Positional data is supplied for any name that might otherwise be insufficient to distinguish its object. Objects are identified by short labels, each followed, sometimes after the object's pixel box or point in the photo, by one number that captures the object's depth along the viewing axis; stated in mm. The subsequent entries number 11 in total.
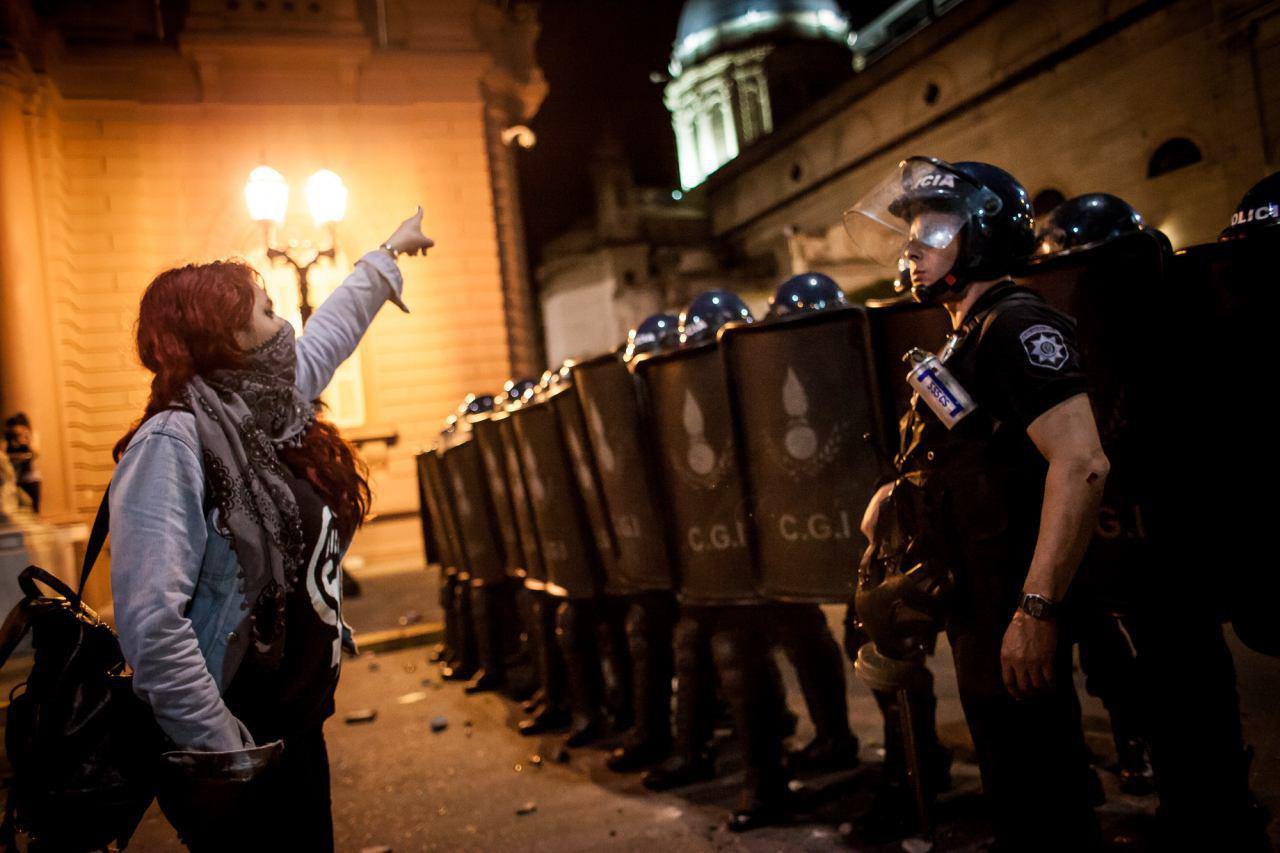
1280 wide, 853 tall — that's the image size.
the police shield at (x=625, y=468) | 4219
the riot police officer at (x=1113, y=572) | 2617
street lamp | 8086
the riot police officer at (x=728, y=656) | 3760
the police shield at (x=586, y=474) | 4656
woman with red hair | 1842
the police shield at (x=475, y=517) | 6617
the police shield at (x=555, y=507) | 4945
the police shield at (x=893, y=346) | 3238
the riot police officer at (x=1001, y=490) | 1979
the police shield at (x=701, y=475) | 3762
